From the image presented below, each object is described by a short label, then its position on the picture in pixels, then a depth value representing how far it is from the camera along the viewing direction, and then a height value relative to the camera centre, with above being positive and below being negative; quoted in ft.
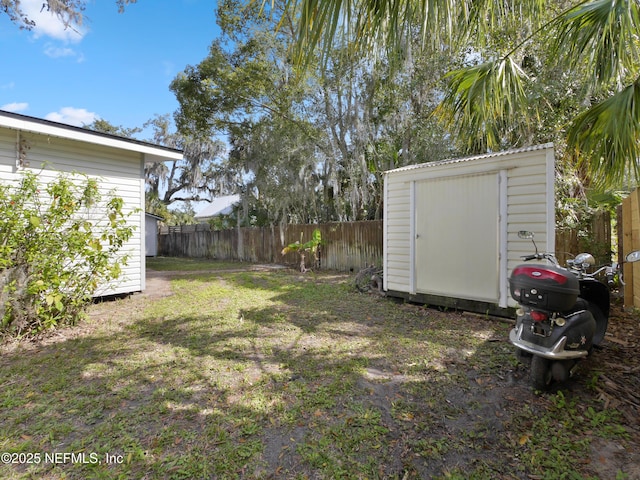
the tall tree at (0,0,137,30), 18.10 +12.75
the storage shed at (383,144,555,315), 14.30 +0.78
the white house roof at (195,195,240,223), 85.71 +8.32
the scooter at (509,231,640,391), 8.09 -2.12
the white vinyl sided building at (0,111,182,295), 16.08 +4.49
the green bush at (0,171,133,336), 12.25 -0.79
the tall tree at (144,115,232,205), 76.18 +16.14
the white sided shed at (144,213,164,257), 54.19 +0.66
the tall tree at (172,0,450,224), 33.32 +14.16
